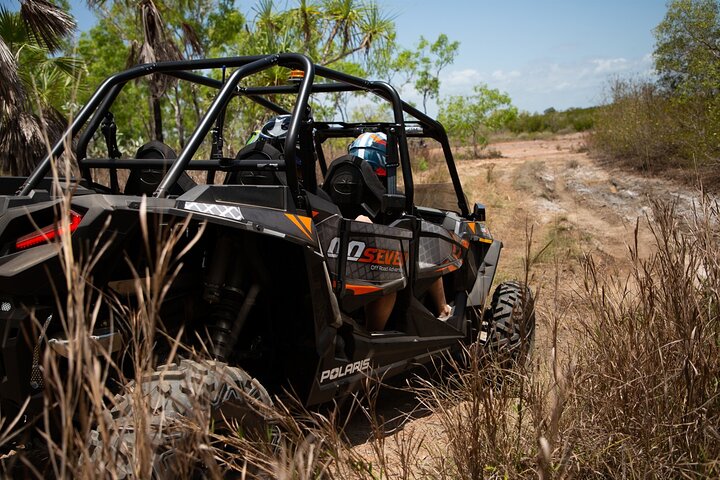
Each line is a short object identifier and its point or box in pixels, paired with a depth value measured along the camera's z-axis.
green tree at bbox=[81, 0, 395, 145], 12.88
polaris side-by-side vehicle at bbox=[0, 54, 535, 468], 2.34
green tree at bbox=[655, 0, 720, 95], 13.29
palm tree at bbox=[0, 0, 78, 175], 8.01
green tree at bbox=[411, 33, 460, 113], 29.27
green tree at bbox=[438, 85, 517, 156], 27.31
